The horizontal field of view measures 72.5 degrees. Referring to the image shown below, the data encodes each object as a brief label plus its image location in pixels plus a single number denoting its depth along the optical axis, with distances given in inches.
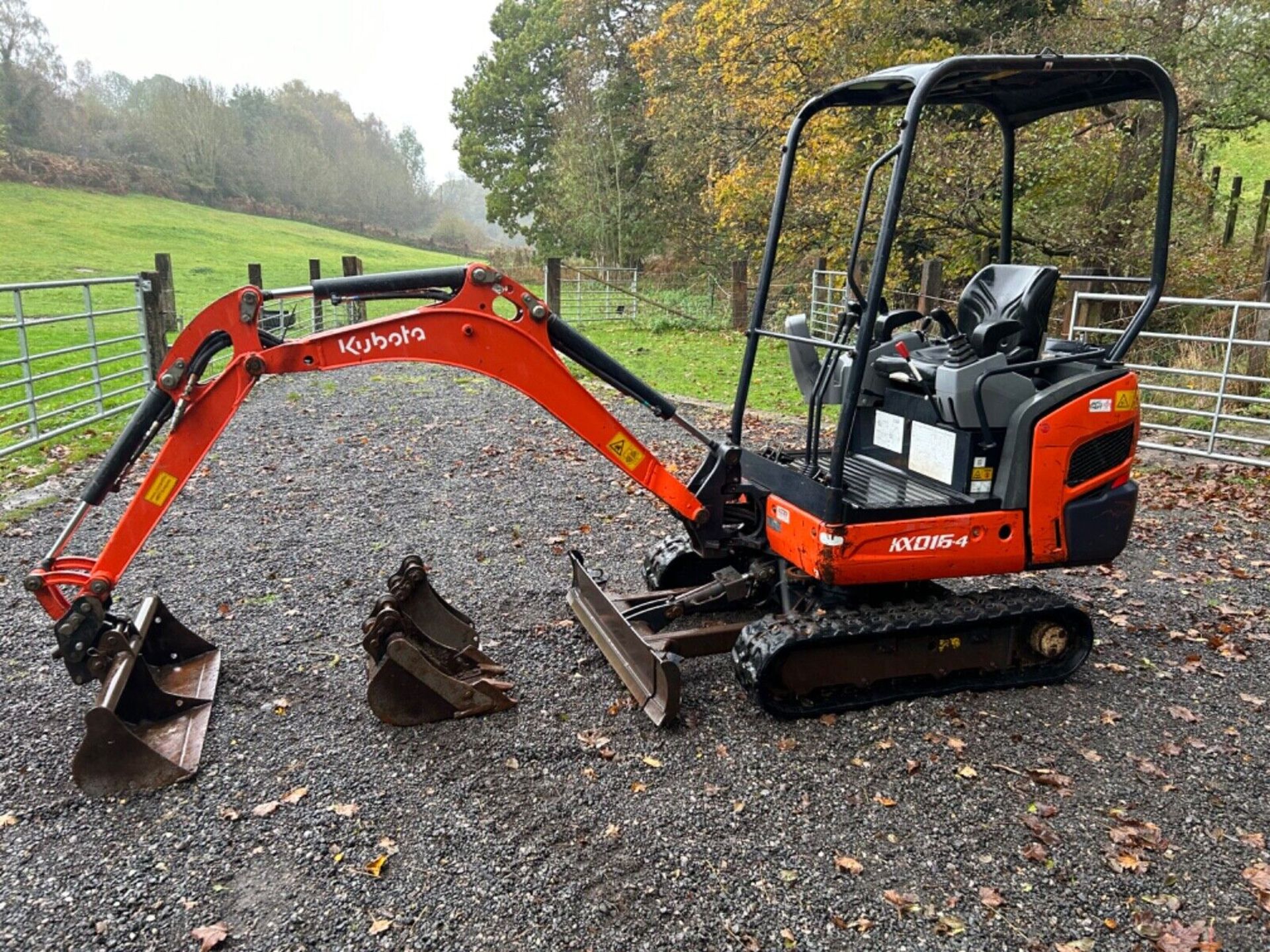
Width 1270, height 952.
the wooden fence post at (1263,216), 653.9
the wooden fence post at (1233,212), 625.0
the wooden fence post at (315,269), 585.7
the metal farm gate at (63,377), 317.7
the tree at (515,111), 1469.0
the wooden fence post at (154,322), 407.5
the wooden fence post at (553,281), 677.3
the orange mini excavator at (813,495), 142.5
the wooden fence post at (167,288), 457.7
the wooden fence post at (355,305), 627.2
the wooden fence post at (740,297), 762.8
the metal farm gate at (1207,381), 330.3
